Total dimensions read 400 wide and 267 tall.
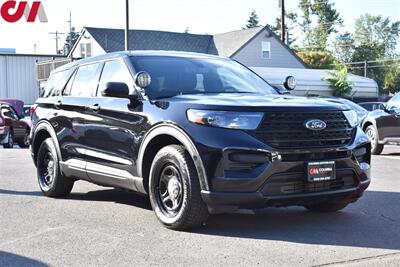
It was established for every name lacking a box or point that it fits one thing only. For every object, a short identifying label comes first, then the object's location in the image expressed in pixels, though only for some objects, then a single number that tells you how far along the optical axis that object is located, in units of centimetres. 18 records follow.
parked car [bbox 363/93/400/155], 1359
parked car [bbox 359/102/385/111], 2520
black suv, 533
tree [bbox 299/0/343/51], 9050
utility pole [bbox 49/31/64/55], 9725
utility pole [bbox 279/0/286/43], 3025
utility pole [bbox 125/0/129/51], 3125
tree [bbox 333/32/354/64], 9471
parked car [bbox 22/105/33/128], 2539
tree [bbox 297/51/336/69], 6769
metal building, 4597
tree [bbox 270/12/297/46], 9150
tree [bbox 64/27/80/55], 11445
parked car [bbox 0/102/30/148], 1964
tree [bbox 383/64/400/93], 8975
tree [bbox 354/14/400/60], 10112
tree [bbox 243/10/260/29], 10712
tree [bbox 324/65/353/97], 3938
